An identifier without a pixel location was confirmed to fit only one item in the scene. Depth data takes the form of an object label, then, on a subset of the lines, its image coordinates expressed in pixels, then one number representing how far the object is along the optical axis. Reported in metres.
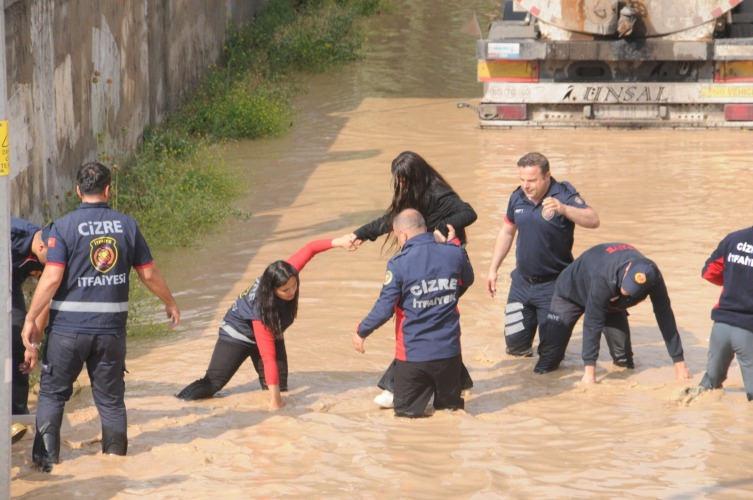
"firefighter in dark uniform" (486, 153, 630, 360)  18.52
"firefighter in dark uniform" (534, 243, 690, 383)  17.42
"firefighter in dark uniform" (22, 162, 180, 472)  15.02
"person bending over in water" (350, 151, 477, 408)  17.52
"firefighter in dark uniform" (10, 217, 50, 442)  16.16
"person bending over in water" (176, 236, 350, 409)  16.77
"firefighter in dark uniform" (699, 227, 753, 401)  16.70
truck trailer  30.86
